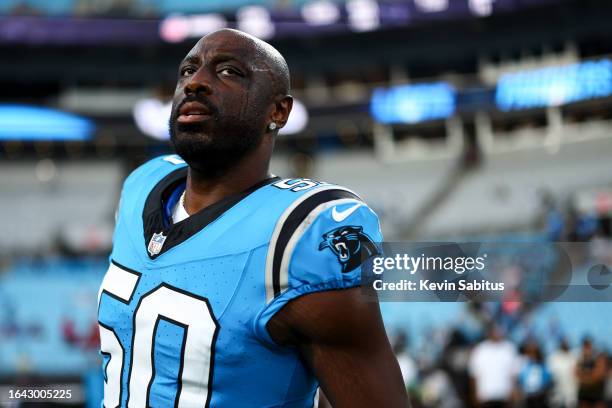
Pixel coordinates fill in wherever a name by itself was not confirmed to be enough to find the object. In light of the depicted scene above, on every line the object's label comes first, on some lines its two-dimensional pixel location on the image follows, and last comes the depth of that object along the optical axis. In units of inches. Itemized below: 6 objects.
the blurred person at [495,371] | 291.0
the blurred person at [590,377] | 267.6
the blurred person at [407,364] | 351.6
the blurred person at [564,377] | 290.6
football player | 66.4
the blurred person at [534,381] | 287.6
